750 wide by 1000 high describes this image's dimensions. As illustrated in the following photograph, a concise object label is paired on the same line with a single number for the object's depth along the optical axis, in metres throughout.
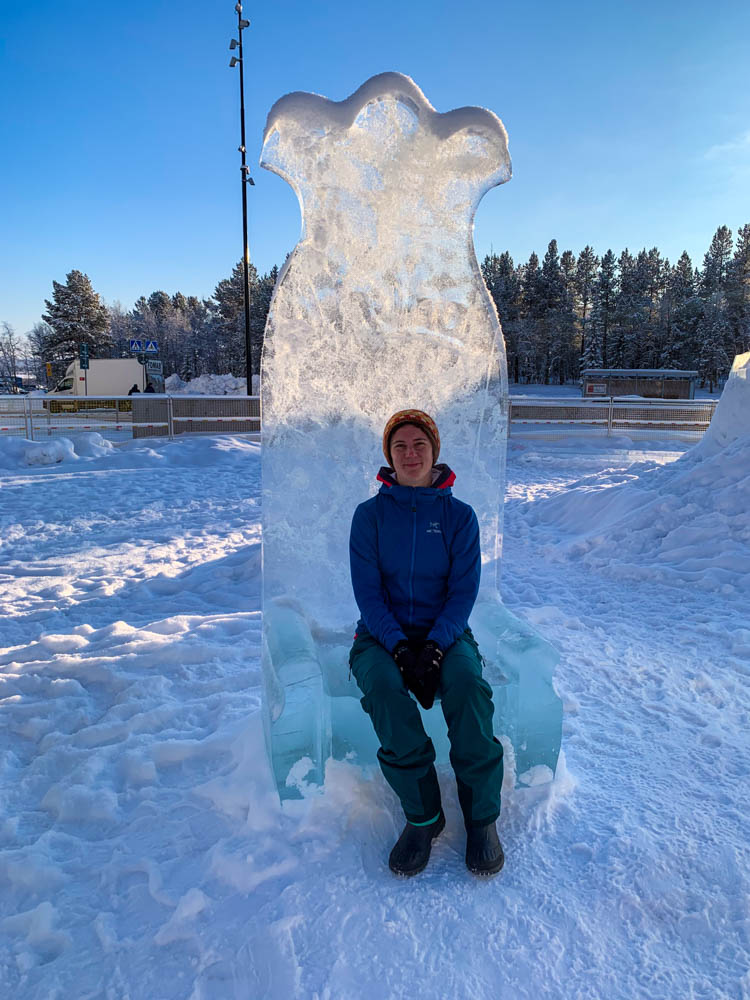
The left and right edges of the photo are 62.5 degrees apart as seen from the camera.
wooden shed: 34.16
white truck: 29.73
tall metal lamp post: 16.39
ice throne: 2.94
